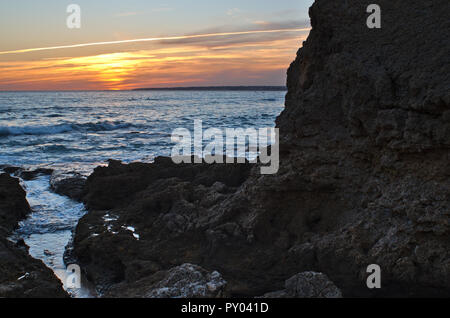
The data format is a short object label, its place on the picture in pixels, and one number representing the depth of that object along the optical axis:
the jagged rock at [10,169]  11.73
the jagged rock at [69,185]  8.88
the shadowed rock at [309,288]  3.69
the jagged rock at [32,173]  11.00
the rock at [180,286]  3.68
